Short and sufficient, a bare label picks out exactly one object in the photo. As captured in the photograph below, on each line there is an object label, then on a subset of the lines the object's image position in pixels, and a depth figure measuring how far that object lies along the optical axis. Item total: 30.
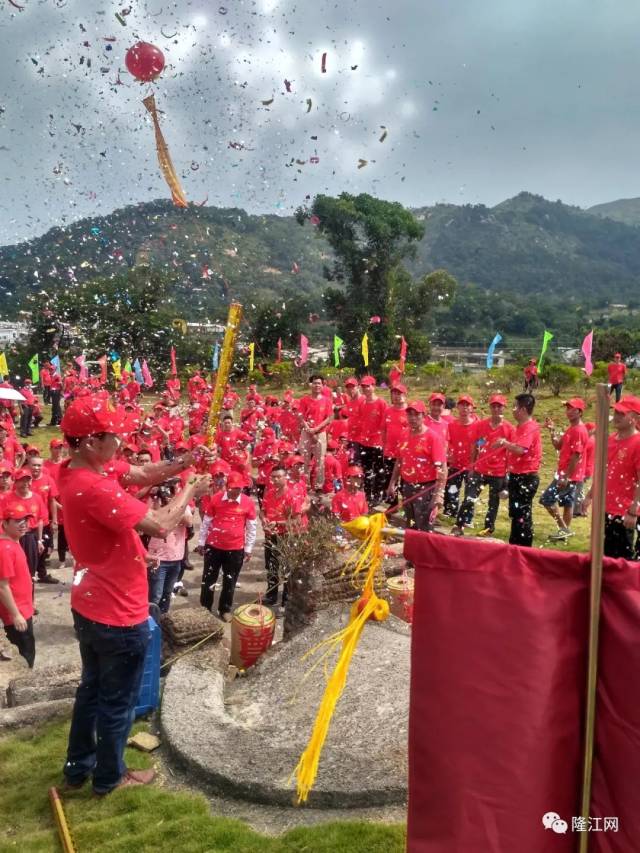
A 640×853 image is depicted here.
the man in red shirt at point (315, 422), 10.87
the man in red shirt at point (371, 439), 10.30
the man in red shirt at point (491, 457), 8.41
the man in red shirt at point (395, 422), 9.39
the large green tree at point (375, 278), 36.38
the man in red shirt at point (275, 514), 7.07
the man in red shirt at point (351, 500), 7.25
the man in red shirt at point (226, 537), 6.77
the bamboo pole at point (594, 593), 1.61
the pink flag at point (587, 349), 15.58
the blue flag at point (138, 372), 20.82
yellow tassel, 2.12
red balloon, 6.26
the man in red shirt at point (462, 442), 8.88
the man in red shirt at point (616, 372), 16.19
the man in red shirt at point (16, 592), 5.34
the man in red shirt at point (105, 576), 3.38
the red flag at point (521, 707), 1.63
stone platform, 3.69
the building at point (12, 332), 37.22
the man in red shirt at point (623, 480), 5.85
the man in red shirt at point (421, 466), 7.50
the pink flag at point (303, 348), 23.64
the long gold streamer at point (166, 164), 6.38
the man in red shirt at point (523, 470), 7.78
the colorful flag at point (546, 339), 15.25
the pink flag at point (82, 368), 21.45
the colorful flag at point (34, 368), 21.50
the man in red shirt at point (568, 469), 8.25
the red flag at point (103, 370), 21.25
